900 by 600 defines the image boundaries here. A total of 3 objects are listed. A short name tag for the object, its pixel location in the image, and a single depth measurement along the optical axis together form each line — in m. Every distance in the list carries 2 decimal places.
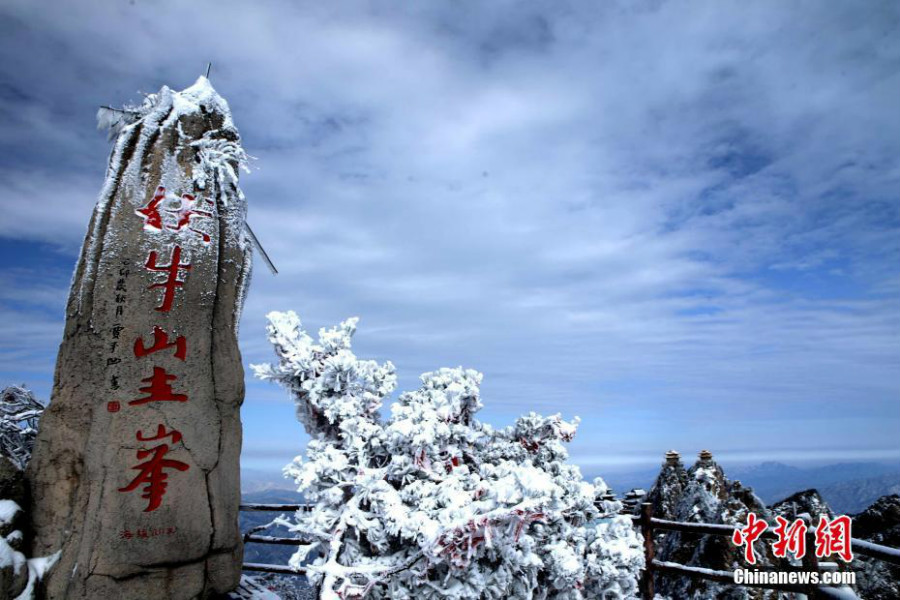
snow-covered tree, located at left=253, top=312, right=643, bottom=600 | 4.19
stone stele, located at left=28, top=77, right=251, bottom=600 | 5.24
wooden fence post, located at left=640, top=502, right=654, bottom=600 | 5.98
